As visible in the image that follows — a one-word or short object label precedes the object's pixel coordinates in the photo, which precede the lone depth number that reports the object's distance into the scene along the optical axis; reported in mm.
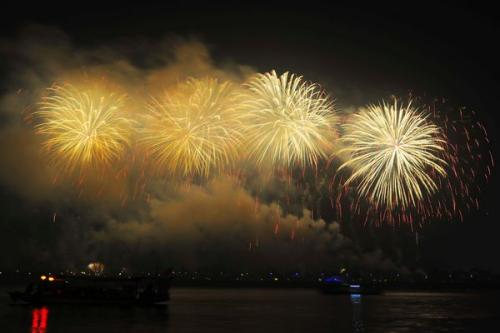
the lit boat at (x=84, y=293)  84750
